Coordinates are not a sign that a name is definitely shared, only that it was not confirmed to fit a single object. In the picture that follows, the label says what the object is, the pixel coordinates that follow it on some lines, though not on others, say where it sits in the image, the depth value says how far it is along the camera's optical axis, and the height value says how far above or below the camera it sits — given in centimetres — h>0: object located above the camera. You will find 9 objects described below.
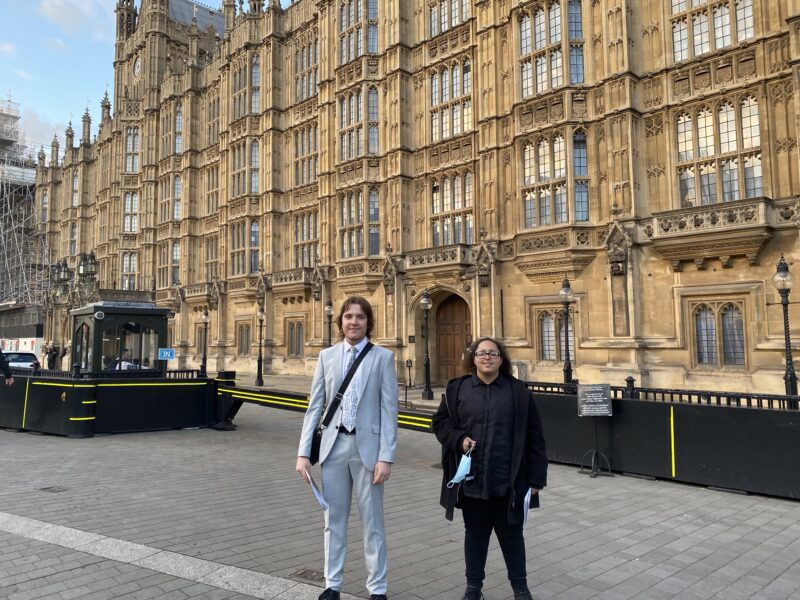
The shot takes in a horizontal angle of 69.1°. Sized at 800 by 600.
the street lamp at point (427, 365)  2050 -89
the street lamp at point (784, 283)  1207 +111
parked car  2877 -62
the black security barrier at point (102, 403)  1277 -132
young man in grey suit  426 -76
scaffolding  6172 +1281
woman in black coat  419 -88
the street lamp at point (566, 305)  1437 +86
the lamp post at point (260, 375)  2723 -152
